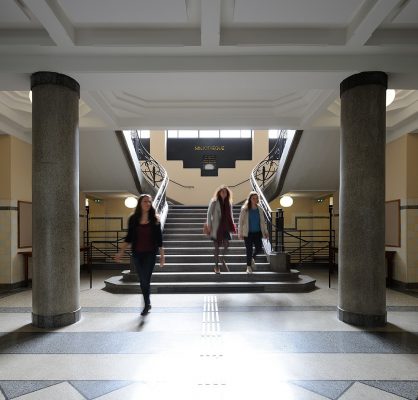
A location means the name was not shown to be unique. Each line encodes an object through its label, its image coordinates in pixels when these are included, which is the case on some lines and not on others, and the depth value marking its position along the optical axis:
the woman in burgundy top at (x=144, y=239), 5.30
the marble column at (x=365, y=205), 5.00
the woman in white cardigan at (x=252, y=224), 7.12
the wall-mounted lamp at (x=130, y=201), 12.64
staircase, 6.98
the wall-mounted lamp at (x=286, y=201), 12.52
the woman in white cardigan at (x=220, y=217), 7.01
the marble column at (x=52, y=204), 4.95
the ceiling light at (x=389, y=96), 5.62
